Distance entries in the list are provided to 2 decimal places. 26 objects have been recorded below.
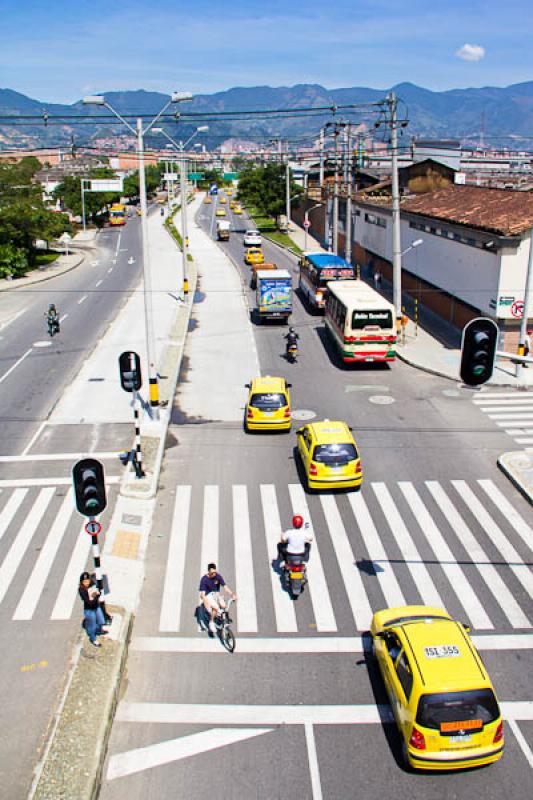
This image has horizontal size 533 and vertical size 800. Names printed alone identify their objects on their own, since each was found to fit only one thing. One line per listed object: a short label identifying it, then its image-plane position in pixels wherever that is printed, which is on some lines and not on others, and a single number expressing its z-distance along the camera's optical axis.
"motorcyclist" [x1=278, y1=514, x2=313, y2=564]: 15.82
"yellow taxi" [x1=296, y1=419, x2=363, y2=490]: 20.69
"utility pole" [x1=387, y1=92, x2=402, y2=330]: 38.09
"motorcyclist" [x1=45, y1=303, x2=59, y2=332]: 39.41
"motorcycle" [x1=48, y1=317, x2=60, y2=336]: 39.62
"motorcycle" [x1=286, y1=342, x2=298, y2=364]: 35.25
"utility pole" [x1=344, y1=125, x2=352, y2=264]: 53.87
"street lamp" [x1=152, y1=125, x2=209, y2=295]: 50.53
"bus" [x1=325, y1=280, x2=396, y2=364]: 33.12
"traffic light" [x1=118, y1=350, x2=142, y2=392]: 22.28
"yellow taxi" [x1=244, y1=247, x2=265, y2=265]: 68.25
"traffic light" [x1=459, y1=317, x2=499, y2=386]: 12.08
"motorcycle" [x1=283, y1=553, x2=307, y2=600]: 15.80
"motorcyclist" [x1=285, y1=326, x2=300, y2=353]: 35.34
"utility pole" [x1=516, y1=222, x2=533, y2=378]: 31.14
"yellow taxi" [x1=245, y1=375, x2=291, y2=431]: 25.27
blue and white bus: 45.38
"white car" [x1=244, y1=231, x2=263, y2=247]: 75.25
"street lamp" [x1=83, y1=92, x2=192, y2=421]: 25.11
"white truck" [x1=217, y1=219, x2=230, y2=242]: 91.27
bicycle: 14.16
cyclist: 14.40
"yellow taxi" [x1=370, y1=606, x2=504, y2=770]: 10.73
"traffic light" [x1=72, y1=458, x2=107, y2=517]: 13.91
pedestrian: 13.78
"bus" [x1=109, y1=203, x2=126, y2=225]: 108.06
